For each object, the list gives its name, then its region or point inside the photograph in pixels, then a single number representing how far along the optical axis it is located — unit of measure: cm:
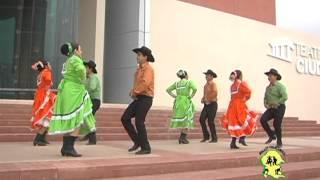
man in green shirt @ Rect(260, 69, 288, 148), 1067
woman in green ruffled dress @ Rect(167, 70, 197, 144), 1076
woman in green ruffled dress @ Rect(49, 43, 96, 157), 704
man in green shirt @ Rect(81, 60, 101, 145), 980
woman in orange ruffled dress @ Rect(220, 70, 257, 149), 961
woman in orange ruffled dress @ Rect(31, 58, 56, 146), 916
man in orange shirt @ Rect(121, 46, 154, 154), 784
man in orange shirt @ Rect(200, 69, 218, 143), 1143
